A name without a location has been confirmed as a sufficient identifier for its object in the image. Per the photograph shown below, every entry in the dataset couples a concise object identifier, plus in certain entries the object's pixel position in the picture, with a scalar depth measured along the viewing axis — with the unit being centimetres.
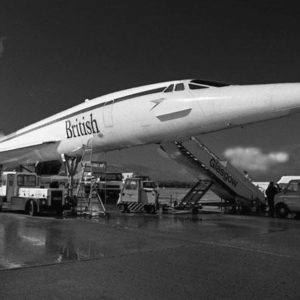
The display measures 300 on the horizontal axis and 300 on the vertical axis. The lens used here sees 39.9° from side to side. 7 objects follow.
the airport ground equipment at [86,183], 1671
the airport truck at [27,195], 1650
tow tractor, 1920
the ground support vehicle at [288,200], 1806
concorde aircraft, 1070
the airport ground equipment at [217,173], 1905
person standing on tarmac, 1995
